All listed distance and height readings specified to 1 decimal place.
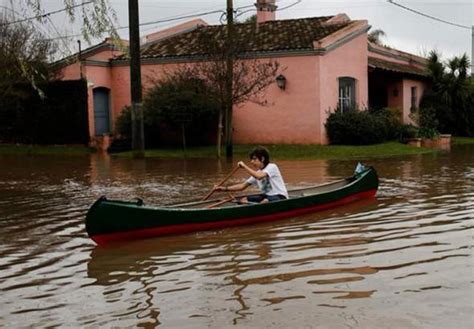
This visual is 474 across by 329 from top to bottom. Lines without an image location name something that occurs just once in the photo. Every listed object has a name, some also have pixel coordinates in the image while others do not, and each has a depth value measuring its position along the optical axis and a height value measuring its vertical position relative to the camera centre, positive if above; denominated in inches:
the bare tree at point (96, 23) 360.2 +58.9
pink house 1008.2 +94.4
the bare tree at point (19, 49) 980.6 +126.6
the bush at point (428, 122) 1106.7 +9.2
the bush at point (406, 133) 1083.3 -6.9
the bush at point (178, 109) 965.2 +35.7
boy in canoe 422.9 -30.5
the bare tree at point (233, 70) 889.5 +82.8
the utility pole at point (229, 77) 872.3 +69.9
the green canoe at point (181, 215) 350.9 -44.4
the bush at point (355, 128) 994.7 +2.9
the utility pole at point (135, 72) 840.9 +76.5
